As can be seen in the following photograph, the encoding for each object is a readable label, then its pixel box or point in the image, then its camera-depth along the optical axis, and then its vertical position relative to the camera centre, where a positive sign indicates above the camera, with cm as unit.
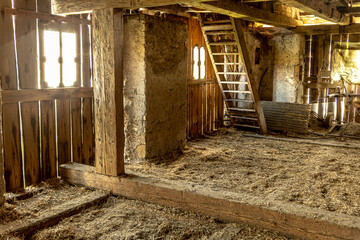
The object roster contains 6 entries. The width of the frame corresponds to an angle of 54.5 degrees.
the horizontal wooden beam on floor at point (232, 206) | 316 -128
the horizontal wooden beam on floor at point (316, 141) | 703 -128
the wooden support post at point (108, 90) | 423 -11
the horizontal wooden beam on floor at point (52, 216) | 335 -140
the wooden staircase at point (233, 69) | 726 +29
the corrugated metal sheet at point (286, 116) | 823 -84
